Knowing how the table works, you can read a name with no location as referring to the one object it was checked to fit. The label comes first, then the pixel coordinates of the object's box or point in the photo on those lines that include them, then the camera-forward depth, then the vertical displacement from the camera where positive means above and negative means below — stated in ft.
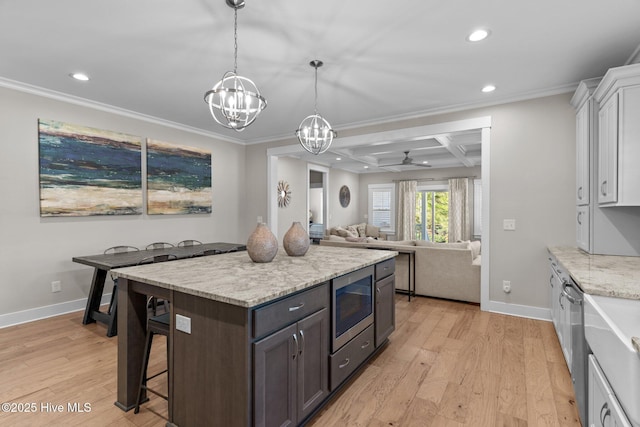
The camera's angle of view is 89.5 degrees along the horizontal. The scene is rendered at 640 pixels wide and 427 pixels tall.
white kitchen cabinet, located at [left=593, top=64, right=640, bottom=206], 7.76 +1.85
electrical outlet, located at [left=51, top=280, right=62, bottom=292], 12.28 -2.84
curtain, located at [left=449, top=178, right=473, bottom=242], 27.68 +0.12
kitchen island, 4.95 -2.23
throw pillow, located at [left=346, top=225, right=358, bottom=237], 27.58 -1.63
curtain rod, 28.23 +2.91
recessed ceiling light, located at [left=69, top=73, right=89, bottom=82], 10.51 +4.47
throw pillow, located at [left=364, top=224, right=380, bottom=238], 30.45 -1.93
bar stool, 6.12 -2.38
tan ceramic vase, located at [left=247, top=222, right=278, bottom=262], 7.75 -0.82
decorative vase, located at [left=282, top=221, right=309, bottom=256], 8.73 -0.83
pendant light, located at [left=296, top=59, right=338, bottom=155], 9.87 +2.35
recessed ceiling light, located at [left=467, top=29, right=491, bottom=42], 7.92 +4.40
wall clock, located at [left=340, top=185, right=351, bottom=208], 30.63 +1.42
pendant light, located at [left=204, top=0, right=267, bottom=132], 6.82 +2.46
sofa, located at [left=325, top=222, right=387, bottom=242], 28.47 -1.84
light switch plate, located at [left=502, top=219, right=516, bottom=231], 12.50 -0.54
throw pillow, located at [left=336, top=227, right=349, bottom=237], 23.87 -1.64
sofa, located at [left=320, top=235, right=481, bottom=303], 13.99 -2.65
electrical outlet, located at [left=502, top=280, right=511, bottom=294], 12.58 -2.96
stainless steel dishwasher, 5.84 -2.67
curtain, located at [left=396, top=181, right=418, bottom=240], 30.27 +0.05
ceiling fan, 22.34 +3.47
